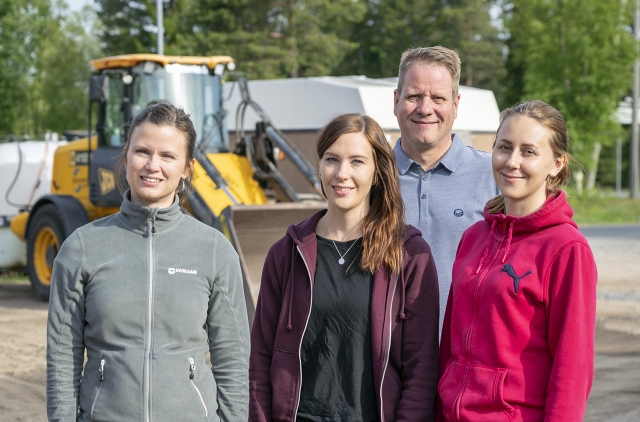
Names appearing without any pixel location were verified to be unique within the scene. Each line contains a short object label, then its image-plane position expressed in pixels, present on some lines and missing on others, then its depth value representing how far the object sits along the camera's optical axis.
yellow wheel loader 9.83
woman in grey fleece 2.50
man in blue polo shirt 3.12
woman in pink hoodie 2.35
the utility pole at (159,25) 20.23
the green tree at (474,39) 44.12
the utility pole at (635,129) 26.19
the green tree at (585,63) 24.91
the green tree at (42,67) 26.38
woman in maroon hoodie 2.61
